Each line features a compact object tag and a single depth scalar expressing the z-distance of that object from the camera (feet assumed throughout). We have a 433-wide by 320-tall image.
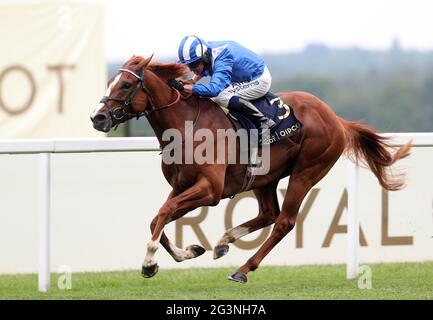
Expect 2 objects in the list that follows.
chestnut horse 50.26
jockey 51.80
